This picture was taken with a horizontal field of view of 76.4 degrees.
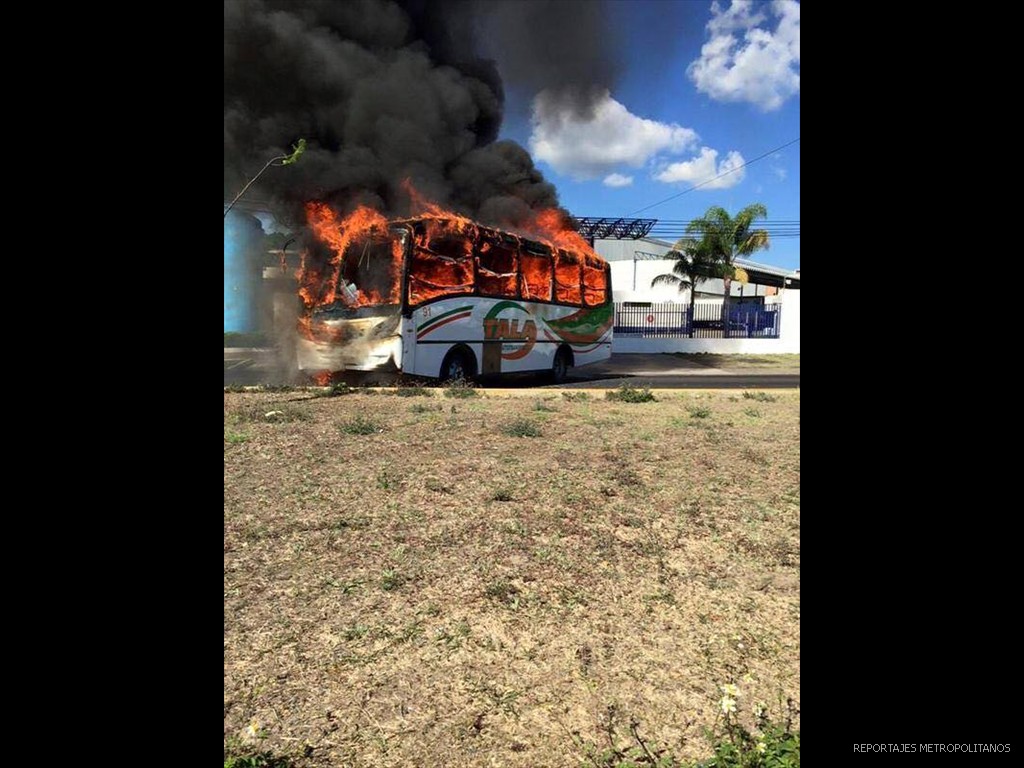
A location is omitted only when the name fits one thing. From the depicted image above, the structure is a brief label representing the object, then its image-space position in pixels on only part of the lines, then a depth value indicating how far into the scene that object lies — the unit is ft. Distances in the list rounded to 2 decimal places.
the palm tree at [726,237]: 85.92
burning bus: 35.45
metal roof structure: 119.84
